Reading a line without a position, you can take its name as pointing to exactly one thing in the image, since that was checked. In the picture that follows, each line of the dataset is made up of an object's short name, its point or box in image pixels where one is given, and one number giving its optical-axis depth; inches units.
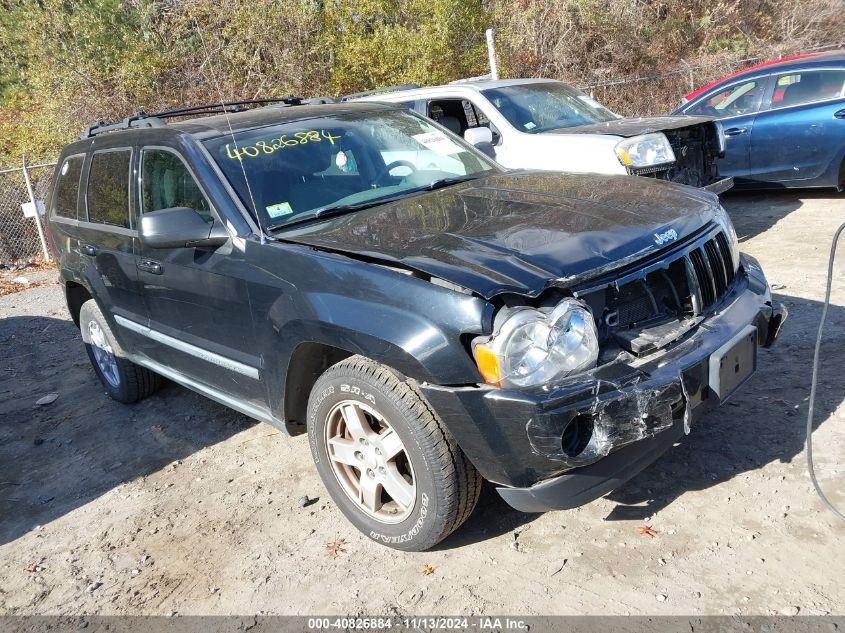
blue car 321.4
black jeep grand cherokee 105.6
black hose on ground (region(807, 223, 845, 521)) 120.0
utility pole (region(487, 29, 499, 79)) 525.7
